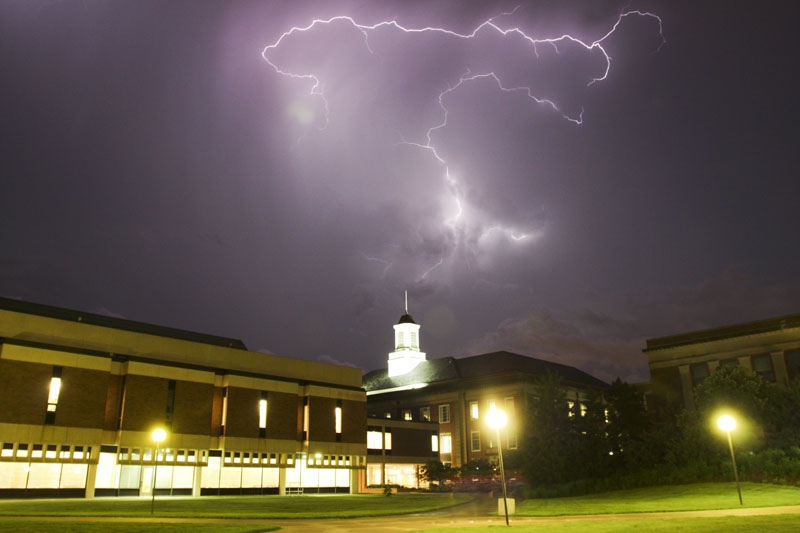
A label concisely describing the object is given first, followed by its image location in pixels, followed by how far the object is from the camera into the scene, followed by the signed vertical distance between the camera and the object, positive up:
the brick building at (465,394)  74.88 +8.57
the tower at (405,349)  93.12 +16.63
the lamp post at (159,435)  30.28 +1.59
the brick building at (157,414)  40.00 +3.95
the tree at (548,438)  45.28 +1.67
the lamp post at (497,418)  26.27 +1.78
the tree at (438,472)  58.25 -0.79
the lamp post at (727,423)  29.32 +1.54
